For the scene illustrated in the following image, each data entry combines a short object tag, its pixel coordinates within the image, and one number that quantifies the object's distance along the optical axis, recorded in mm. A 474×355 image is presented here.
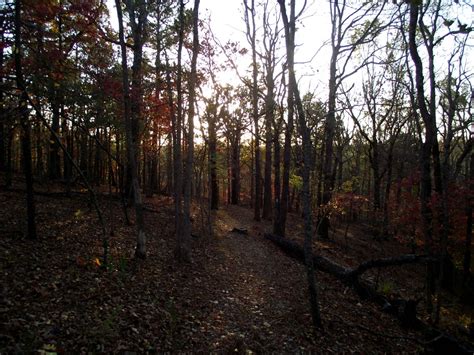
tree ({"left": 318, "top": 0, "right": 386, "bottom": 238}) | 11151
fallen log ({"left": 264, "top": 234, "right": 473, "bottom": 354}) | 6547
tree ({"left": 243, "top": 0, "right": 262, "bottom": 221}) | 15311
